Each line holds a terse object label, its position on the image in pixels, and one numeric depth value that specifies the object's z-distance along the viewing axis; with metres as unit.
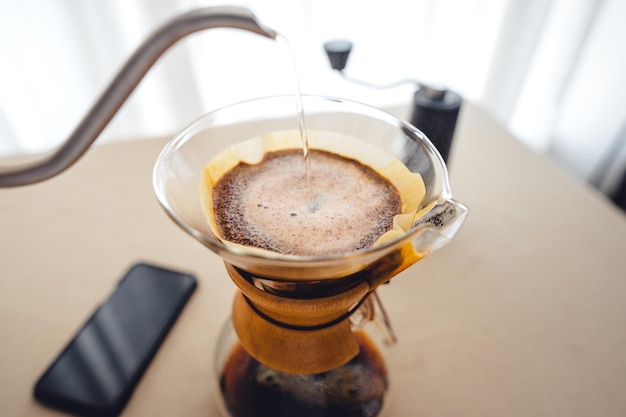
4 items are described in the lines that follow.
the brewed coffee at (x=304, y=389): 0.45
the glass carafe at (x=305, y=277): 0.34
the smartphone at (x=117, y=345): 0.50
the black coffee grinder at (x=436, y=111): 0.63
